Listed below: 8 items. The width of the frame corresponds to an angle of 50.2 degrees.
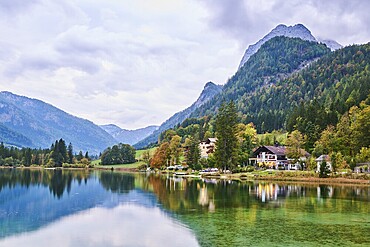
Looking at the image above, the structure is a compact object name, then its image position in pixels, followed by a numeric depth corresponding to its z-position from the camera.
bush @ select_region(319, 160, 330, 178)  74.62
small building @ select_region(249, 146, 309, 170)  110.62
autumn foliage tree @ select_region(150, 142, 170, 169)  146.62
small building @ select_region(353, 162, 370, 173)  75.56
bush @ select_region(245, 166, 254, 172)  100.46
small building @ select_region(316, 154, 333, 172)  81.69
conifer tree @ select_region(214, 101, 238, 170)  98.25
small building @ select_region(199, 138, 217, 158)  149.52
